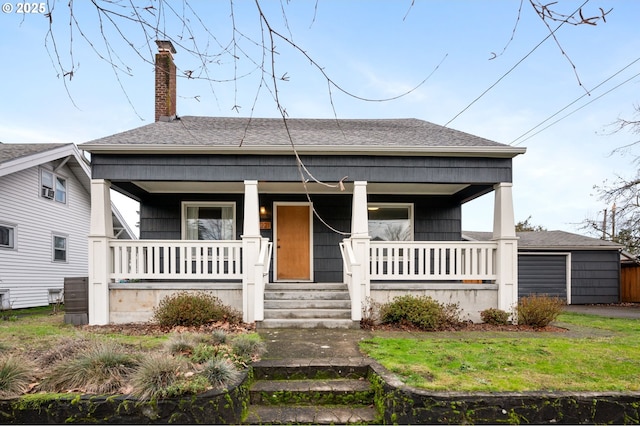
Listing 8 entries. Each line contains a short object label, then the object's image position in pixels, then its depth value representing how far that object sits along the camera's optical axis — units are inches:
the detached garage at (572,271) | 600.1
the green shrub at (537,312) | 304.8
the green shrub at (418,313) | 293.3
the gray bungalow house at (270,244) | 314.2
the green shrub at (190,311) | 287.0
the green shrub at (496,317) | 316.5
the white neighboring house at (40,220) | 489.1
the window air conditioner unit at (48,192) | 557.9
